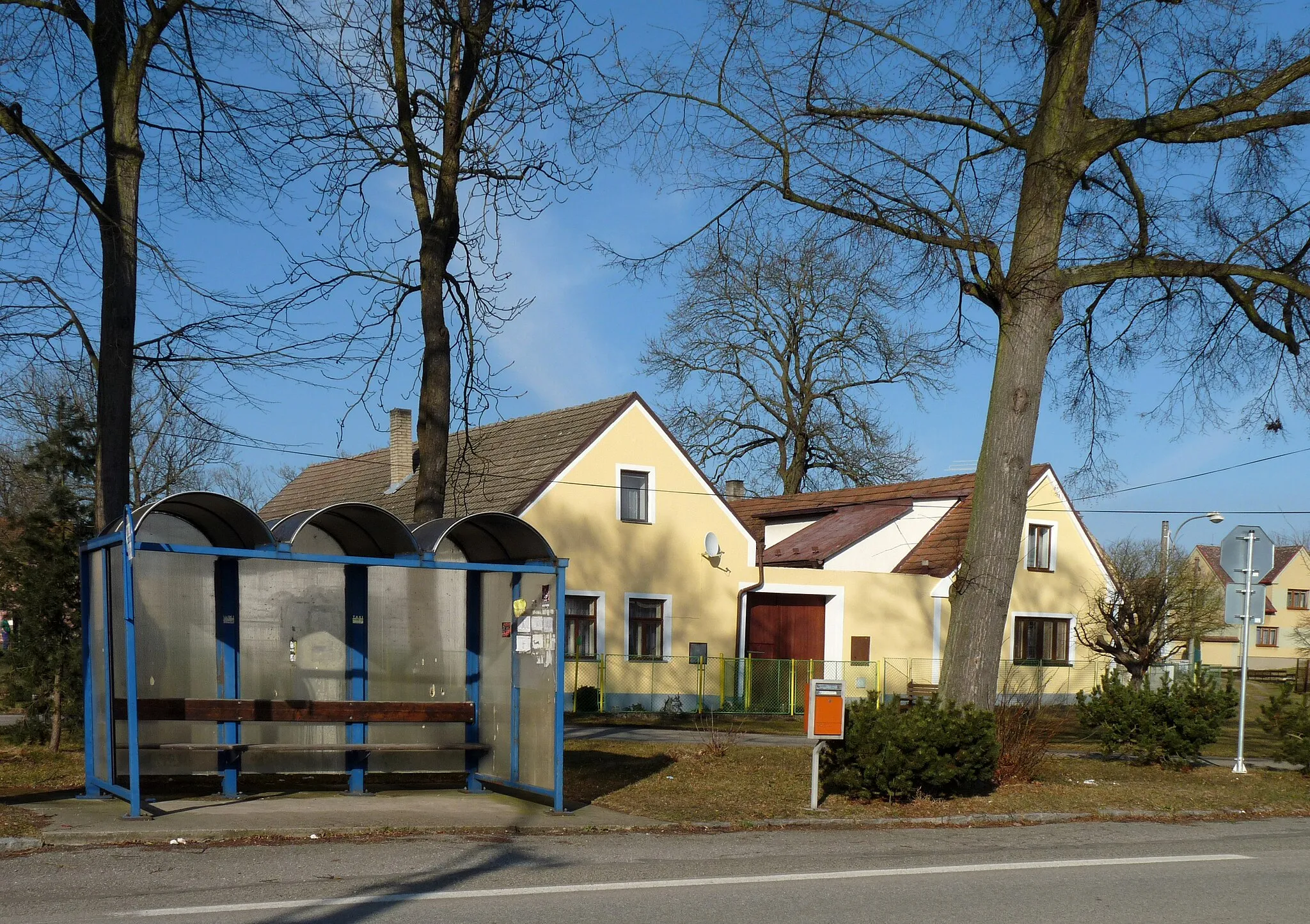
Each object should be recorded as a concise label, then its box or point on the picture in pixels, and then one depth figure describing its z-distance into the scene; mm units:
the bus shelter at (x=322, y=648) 11508
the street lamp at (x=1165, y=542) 35312
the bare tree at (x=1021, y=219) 14344
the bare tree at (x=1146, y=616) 33469
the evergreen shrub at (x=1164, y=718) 16578
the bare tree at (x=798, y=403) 47875
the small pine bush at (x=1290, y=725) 16703
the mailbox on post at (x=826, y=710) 12430
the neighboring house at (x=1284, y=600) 91562
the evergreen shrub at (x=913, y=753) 12500
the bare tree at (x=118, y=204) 12422
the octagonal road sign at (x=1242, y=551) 17219
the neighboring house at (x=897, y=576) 34312
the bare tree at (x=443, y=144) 13914
